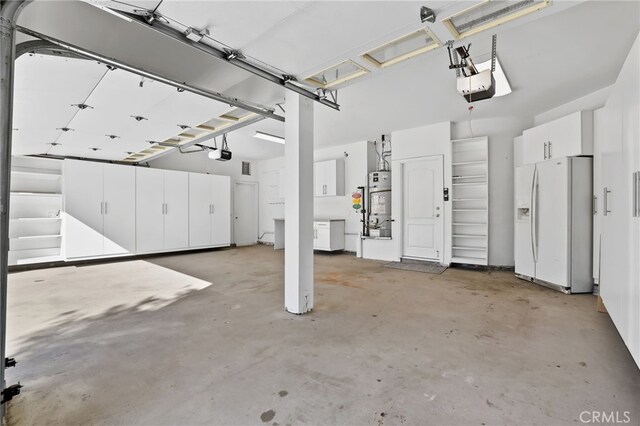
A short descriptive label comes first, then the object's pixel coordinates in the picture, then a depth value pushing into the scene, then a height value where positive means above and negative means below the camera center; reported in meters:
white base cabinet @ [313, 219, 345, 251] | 7.31 -0.60
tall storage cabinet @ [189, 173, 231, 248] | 7.80 +0.04
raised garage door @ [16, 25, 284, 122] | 2.24 +1.32
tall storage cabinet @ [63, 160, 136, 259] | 6.14 +0.07
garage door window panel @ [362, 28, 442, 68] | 2.38 +1.40
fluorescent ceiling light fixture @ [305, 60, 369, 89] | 2.94 +1.41
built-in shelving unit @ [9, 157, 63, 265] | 6.07 +0.03
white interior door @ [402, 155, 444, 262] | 5.94 +0.03
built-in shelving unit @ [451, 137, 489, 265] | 5.62 +0.18
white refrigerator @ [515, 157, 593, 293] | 4.03 -0.20
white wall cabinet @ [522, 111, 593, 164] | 4.00 +1.03
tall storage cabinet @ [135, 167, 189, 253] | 6.99 +0.04
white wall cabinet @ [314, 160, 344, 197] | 7.47 +0.84
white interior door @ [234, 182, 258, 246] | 9.39 -0.06
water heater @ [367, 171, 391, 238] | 6.69 +0.15
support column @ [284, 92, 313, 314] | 3.22 +0.06
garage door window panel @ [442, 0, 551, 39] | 1.97 +1.37
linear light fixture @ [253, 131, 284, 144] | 6.66 +1.72
